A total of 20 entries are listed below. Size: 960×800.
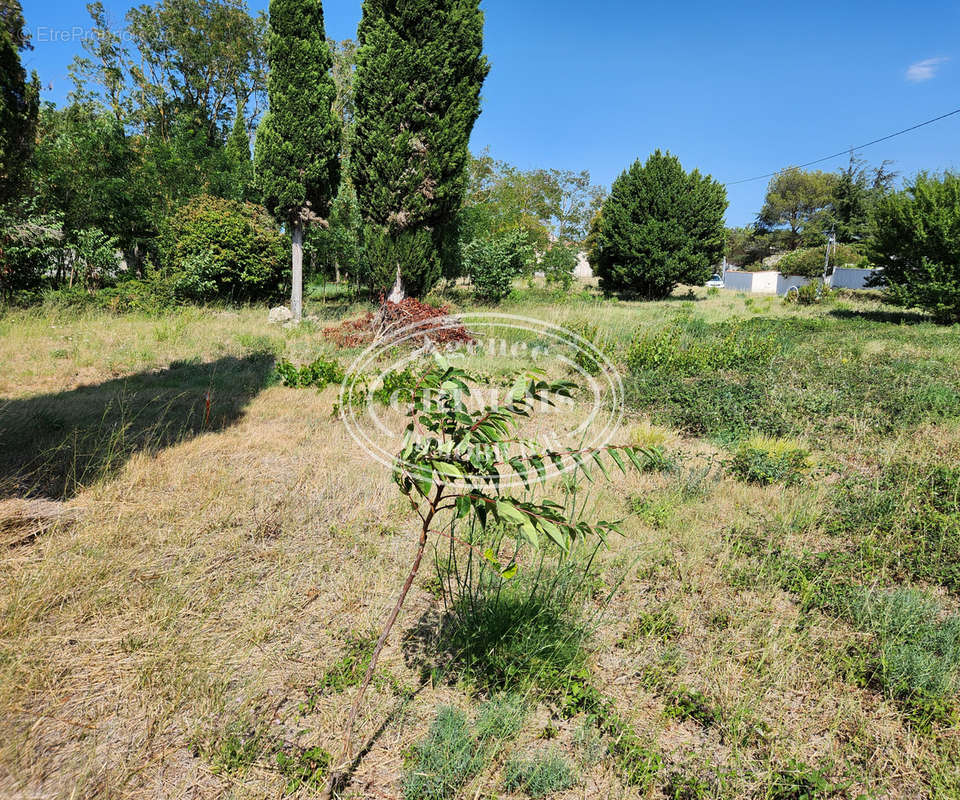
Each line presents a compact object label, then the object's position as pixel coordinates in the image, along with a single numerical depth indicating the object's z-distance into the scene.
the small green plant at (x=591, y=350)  7.79
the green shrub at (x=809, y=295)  18.55
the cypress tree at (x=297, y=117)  9.79
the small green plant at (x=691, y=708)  1.96
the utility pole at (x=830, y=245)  31.30
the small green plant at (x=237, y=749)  1.65
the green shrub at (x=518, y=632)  2.09
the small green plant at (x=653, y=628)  2.40
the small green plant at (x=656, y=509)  3.42
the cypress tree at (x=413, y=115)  10.59
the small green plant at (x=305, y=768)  1.61
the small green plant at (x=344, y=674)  1.95
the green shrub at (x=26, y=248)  9.21
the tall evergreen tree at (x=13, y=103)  3.93
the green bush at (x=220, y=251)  11.45
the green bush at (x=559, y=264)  20.05
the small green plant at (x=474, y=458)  1.24
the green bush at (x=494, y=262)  14.88
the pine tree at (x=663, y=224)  19.78
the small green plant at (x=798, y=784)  1.62
